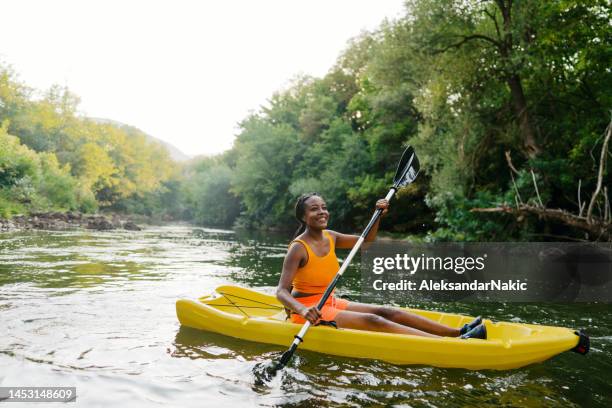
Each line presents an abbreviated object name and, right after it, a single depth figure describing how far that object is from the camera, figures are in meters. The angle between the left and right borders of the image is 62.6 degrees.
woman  3.86
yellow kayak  3.54
